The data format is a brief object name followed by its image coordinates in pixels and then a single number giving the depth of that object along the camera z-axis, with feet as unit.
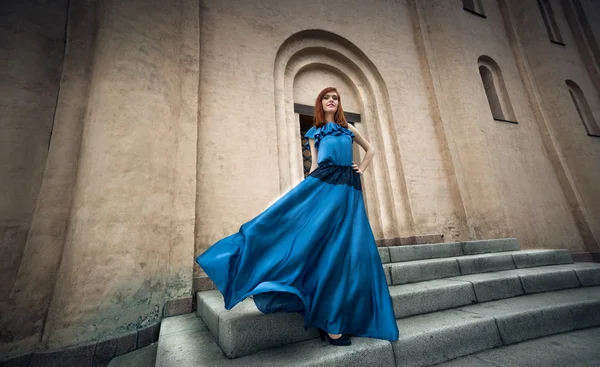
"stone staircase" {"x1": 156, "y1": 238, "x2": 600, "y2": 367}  5.42
